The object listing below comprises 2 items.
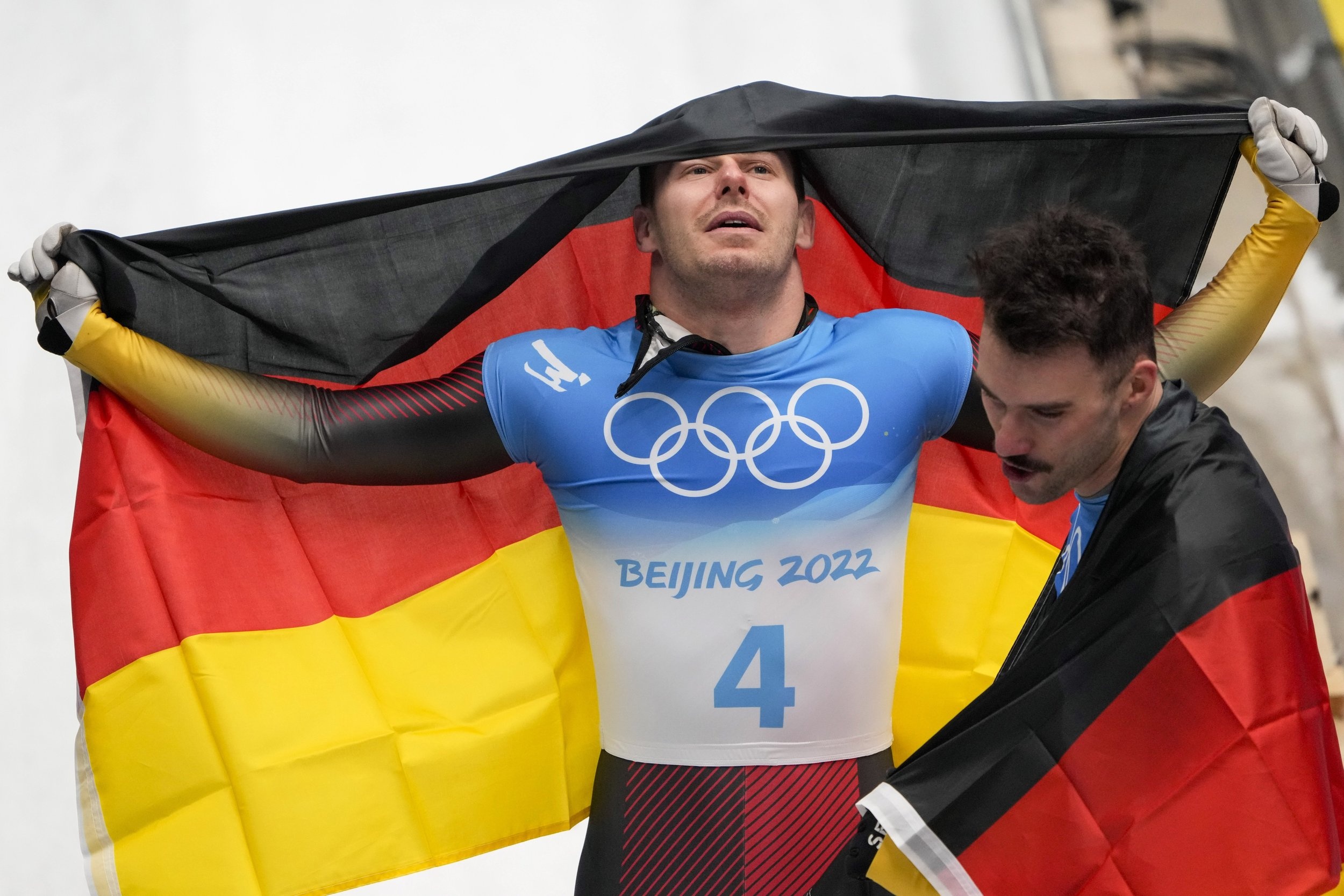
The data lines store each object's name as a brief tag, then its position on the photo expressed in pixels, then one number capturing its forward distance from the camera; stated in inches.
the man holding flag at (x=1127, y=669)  405.5
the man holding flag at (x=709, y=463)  421.0
